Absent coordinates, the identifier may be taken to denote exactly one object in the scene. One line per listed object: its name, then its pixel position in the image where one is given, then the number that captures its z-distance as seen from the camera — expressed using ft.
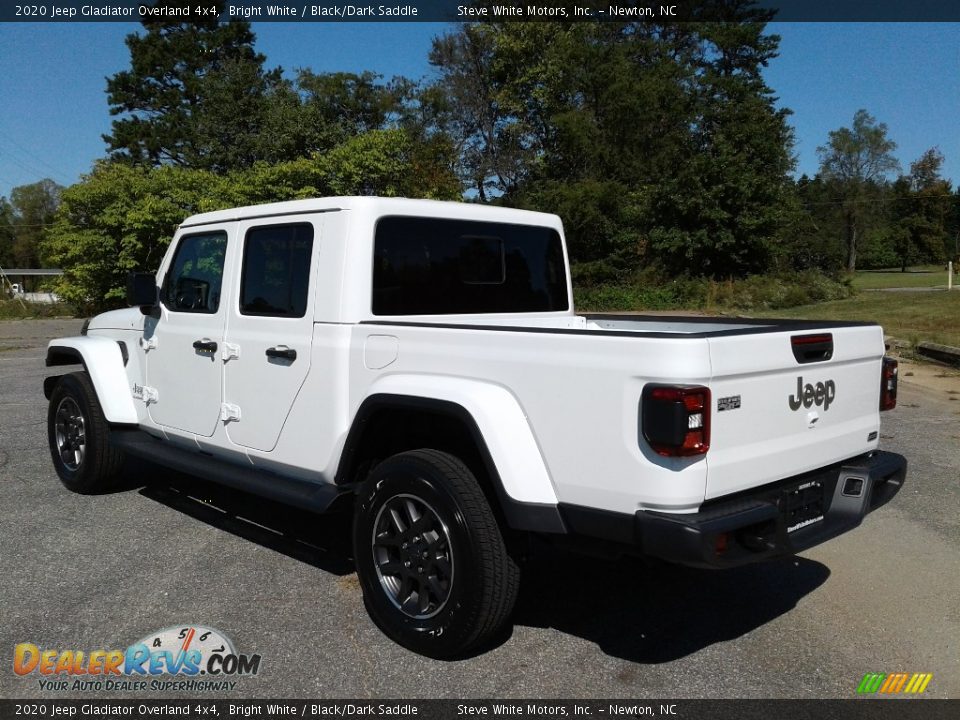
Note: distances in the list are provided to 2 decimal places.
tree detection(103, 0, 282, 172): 139.64
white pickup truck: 9.53
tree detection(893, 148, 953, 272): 265.75
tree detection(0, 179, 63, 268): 295.28
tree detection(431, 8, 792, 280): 110.01
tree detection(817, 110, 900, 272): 258.57
